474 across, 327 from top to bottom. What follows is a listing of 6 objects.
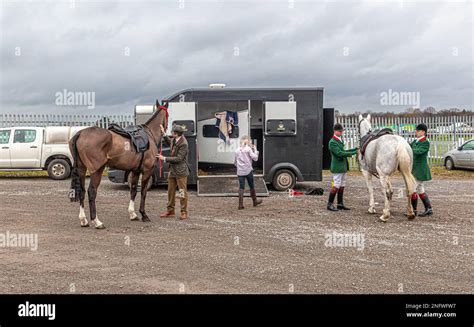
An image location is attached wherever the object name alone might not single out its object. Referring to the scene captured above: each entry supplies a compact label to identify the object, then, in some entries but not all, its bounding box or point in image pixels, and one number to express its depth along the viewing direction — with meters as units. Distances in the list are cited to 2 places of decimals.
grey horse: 9.49
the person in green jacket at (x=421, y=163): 10.09
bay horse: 8.83
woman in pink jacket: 11.30
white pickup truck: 16.88
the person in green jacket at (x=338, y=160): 10.39
